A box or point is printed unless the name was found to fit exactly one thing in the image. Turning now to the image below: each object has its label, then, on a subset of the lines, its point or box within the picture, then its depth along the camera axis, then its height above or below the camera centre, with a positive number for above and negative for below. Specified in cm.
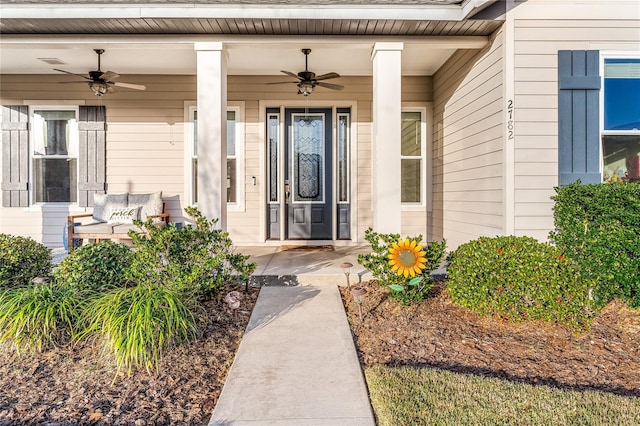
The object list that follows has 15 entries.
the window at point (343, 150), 623 +81
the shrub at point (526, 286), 288 -60
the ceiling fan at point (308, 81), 509 +156
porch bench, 525 -17
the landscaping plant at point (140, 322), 233 -73
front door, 625 +42
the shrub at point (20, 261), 333 -50
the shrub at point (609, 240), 293 -28
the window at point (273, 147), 623 +86
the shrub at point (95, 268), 306 -51
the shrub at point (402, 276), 329 -59
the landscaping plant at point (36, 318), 251 -73
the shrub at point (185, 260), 305 -46
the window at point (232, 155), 608 +72
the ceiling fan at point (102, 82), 504 +153
